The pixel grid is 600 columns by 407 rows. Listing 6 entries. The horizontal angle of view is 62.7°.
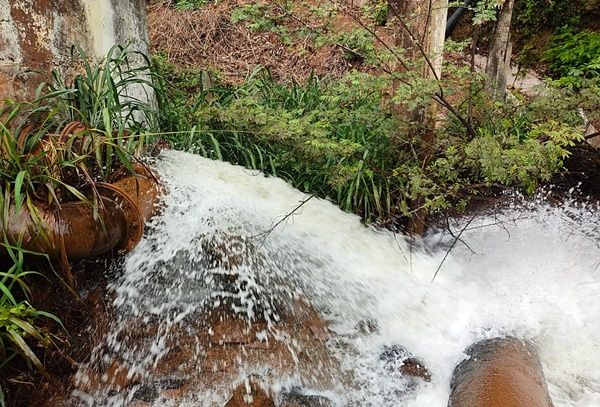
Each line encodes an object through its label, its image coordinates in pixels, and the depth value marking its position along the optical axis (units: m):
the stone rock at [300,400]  2.44
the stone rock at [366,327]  3.02
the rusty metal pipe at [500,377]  2.17
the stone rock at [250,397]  2.38
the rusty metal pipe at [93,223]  2.49
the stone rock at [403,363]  2.78
